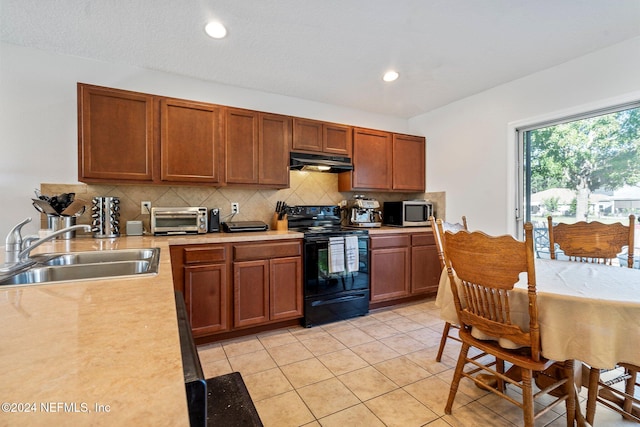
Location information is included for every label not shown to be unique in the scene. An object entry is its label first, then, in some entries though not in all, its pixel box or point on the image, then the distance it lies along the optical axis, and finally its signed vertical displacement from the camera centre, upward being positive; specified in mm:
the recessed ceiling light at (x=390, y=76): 2859 +1345
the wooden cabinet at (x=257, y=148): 2867 +652
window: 2383 +382
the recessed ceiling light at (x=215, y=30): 2111 +1347
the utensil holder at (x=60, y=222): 2281 -69
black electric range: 2852 -605
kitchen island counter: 399 -266
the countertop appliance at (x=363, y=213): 3549 -20
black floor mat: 870 -617
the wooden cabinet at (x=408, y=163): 3846 +644
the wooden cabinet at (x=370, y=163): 3564 +604
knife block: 3199 -132
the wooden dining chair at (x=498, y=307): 1316 -486
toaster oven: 2611 -71
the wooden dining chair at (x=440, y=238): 1820 -170
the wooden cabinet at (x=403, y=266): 3258 -640
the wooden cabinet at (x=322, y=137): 3209 +846
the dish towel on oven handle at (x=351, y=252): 2973 -417
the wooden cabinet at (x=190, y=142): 2617 +651
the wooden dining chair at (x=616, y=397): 1461 -1003
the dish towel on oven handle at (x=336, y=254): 2898 -426
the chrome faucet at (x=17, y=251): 1319 -171
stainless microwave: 3654 -24
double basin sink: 1323 -271
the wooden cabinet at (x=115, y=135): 2355 +649
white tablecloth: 1207 -471
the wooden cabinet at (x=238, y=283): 2414 -622
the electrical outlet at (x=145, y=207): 2803 +54
